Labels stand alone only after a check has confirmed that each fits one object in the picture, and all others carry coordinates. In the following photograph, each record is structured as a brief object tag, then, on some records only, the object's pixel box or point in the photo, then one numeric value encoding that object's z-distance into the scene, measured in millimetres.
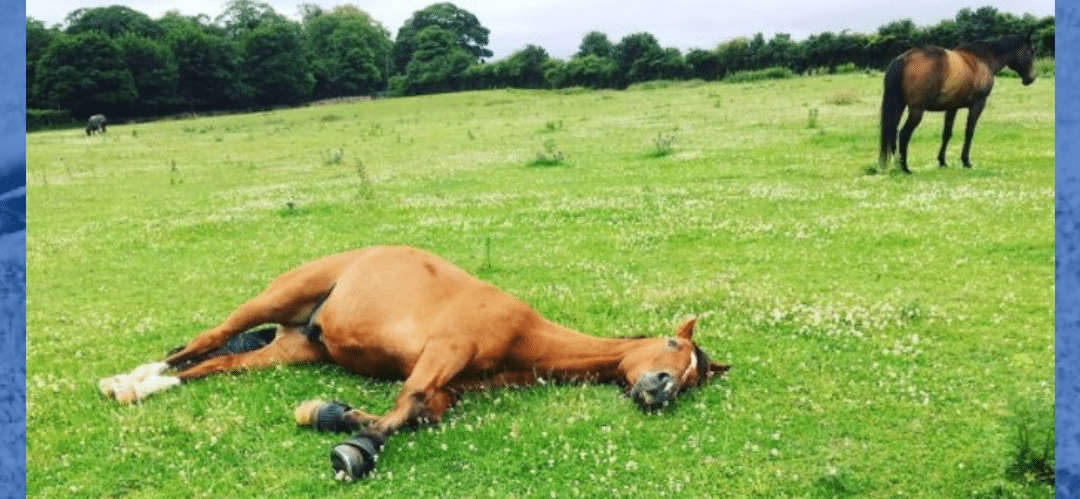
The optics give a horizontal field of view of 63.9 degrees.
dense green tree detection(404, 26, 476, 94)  84375
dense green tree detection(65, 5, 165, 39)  120312
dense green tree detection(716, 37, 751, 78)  71000
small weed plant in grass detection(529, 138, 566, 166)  24109
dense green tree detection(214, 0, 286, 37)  129125
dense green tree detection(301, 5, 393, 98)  103250
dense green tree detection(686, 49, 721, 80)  72250
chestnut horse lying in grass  6059
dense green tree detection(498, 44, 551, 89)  79250
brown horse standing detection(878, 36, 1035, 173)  18578
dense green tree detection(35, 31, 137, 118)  90938
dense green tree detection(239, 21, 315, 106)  98688
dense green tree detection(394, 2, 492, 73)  98812
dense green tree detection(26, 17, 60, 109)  91875
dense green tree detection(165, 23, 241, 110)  99062
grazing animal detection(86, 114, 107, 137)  58094
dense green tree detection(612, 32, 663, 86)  74438
